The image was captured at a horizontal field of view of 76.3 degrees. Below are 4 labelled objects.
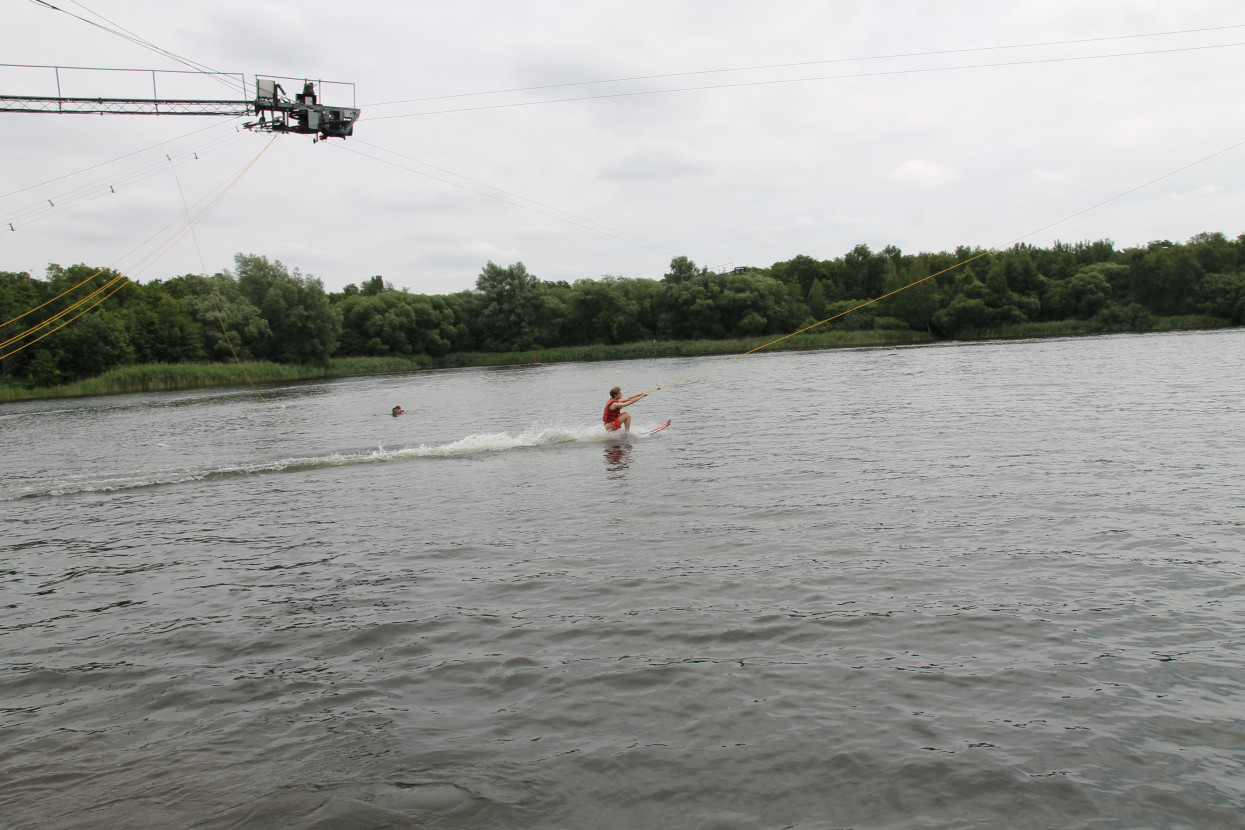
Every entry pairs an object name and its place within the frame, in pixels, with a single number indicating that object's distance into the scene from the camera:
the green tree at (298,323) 87.38
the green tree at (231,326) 83.50
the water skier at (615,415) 22.97
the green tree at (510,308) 113.06
